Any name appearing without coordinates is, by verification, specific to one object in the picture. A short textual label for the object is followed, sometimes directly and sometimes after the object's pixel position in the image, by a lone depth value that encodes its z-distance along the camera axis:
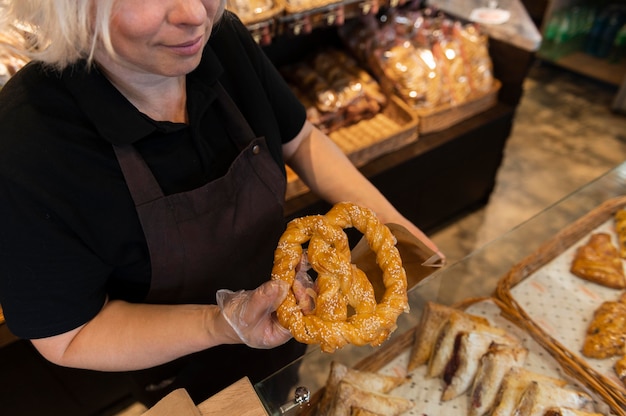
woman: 0.85
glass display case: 1.09
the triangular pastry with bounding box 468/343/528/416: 1.15
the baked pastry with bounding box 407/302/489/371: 1.25
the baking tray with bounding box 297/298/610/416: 1.16
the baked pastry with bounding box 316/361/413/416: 1.08
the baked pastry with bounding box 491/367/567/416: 1.11
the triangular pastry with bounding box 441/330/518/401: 1.18
